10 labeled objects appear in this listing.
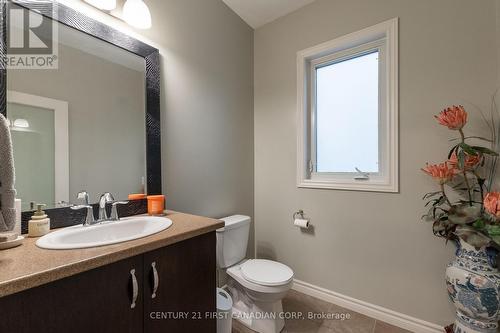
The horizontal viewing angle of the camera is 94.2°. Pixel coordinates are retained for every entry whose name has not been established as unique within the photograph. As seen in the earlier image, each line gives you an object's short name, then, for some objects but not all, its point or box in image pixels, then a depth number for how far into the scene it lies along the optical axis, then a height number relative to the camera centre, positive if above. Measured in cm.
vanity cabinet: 64 -45
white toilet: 153 -76
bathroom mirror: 104 +28
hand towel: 70 -4
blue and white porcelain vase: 116 -64
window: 168 +45
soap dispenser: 97 -24
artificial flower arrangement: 115 -16
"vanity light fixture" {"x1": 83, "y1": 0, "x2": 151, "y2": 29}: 132 +89
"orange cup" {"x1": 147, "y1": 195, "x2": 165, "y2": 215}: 139 -23
